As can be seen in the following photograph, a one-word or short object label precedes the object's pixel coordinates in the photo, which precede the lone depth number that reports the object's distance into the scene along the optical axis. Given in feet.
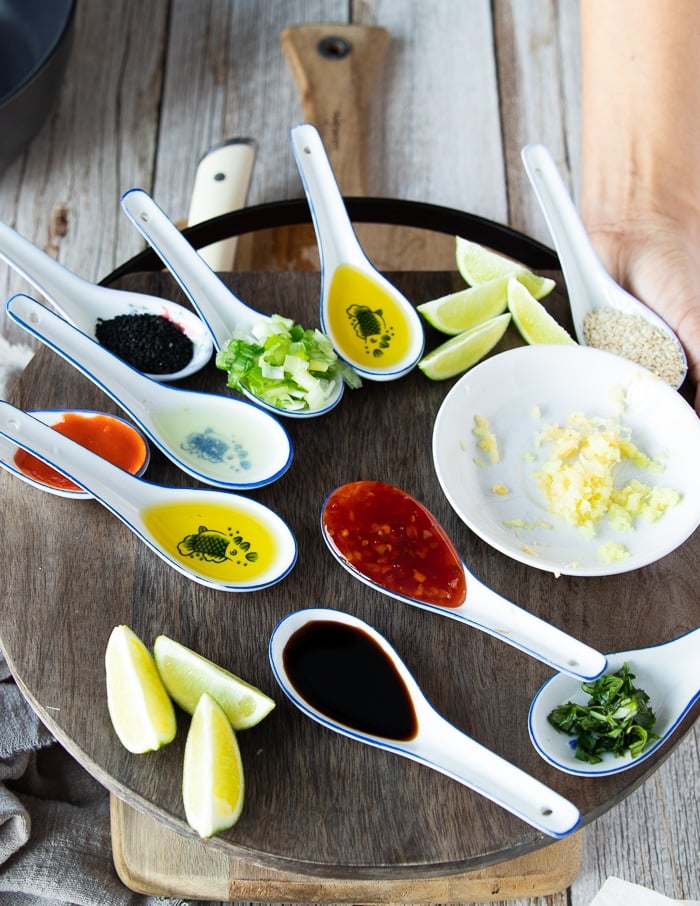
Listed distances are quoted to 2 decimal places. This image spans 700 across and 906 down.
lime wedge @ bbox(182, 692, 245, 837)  1.88
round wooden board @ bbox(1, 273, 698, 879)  1.91
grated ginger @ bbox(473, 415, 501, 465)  2.18
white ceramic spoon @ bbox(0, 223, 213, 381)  2.24
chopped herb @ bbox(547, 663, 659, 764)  1.95
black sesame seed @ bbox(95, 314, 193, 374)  2.24
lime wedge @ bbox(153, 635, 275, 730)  1.95
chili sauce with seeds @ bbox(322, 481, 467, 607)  2.05
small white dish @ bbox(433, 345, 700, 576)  2.08
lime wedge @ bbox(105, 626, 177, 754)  1.93
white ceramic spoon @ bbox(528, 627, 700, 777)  1.95
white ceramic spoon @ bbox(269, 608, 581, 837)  1.89
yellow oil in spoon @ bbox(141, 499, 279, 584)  2.07
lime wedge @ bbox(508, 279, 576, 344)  2.27
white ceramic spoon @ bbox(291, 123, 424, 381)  2.26
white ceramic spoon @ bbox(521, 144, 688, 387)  2.32
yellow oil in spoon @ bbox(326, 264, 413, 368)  2.25
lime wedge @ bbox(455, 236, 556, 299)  2.32
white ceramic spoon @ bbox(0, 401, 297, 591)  2.05
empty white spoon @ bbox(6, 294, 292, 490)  2.15
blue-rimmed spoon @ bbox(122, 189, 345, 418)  2.24
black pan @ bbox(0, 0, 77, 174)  2.81
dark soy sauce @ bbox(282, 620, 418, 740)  1.96
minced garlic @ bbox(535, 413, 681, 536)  2.11
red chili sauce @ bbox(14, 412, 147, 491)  2.16
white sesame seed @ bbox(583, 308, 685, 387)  2.25
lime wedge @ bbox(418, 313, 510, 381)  2.23
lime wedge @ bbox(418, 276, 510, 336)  2.26
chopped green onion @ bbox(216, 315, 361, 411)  2.14
